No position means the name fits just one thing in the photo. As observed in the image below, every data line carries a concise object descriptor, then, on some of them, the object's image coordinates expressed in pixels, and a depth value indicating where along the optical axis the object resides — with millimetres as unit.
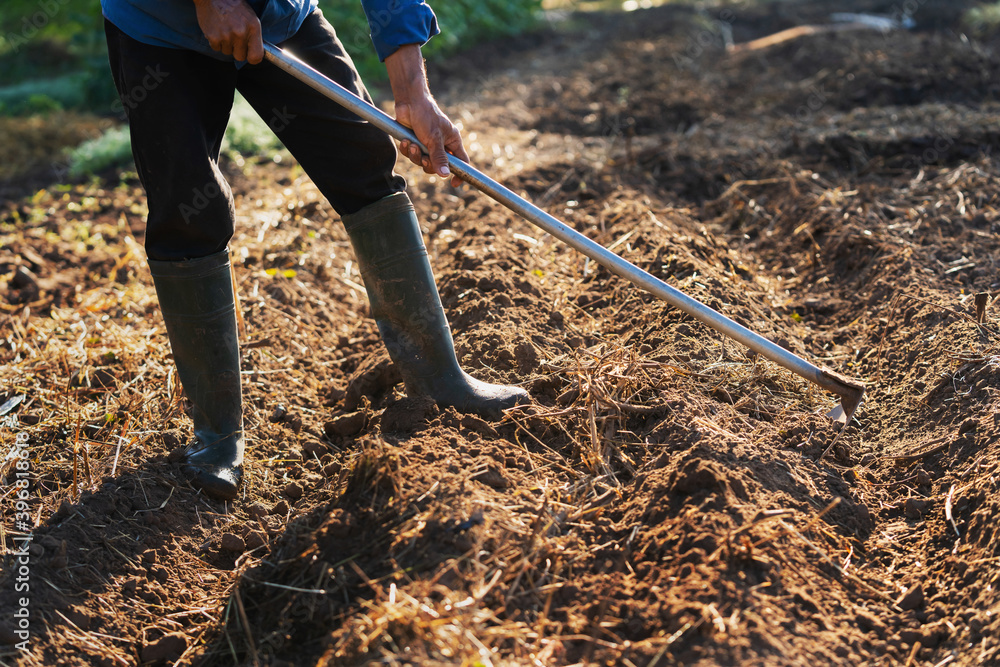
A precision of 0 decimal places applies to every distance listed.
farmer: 2184
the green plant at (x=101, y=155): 6070
